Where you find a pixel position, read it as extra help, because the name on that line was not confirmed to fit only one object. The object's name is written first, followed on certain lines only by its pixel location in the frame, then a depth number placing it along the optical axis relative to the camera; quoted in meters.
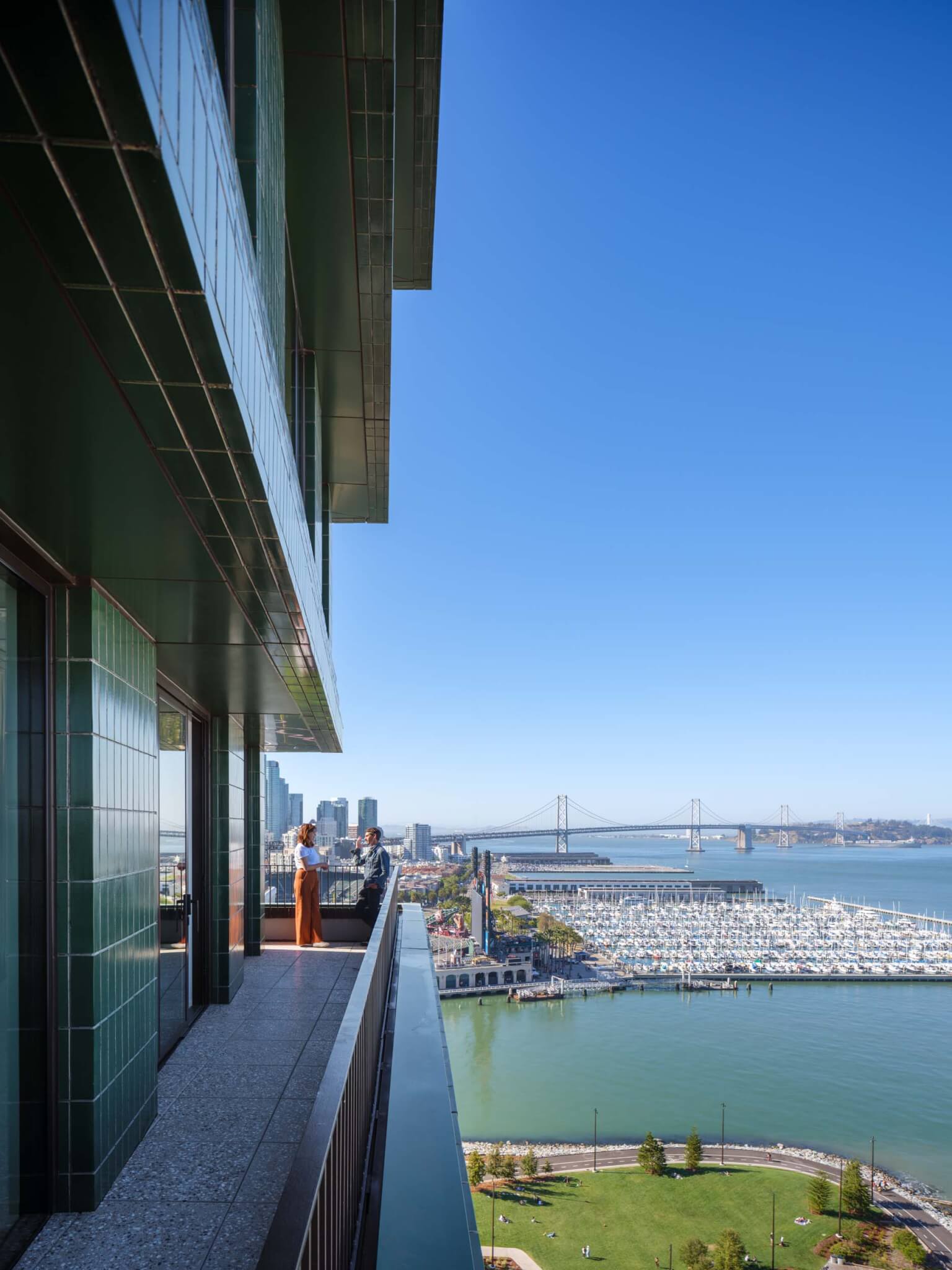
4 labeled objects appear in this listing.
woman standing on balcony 10.34
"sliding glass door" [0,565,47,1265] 3.61
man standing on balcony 10.59
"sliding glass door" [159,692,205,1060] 6.53
